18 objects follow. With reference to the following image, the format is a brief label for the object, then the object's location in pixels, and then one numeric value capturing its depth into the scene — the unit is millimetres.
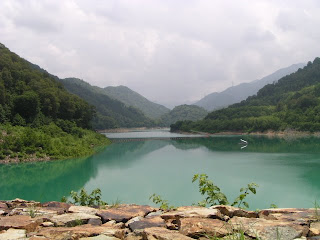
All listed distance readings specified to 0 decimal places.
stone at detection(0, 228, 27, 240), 3785
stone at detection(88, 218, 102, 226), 4436
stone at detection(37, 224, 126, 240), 3742
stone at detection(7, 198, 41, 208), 6002
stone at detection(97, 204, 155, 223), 4672
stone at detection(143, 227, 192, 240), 3464
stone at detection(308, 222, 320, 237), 3546
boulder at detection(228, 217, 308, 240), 3488
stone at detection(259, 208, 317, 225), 4138
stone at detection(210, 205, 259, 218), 4551
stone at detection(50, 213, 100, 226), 4414
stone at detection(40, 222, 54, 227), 4344
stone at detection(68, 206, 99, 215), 5133
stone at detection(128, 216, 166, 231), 4148
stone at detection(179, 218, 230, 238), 3631
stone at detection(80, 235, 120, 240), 3600
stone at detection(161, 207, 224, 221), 4292
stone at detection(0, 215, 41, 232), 4199
